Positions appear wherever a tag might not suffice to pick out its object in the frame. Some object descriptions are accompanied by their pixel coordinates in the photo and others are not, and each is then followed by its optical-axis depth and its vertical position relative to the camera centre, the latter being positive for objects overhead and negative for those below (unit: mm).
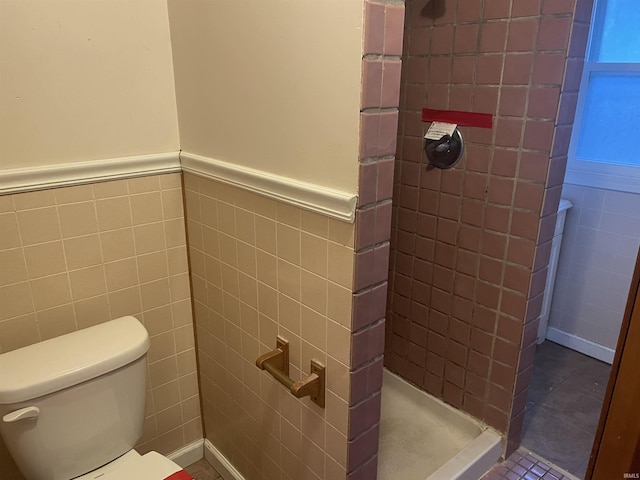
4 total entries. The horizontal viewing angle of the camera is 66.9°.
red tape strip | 1628 -115
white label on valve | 1721 -161
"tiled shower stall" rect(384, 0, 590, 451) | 1476 -378
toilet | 1219 -825
